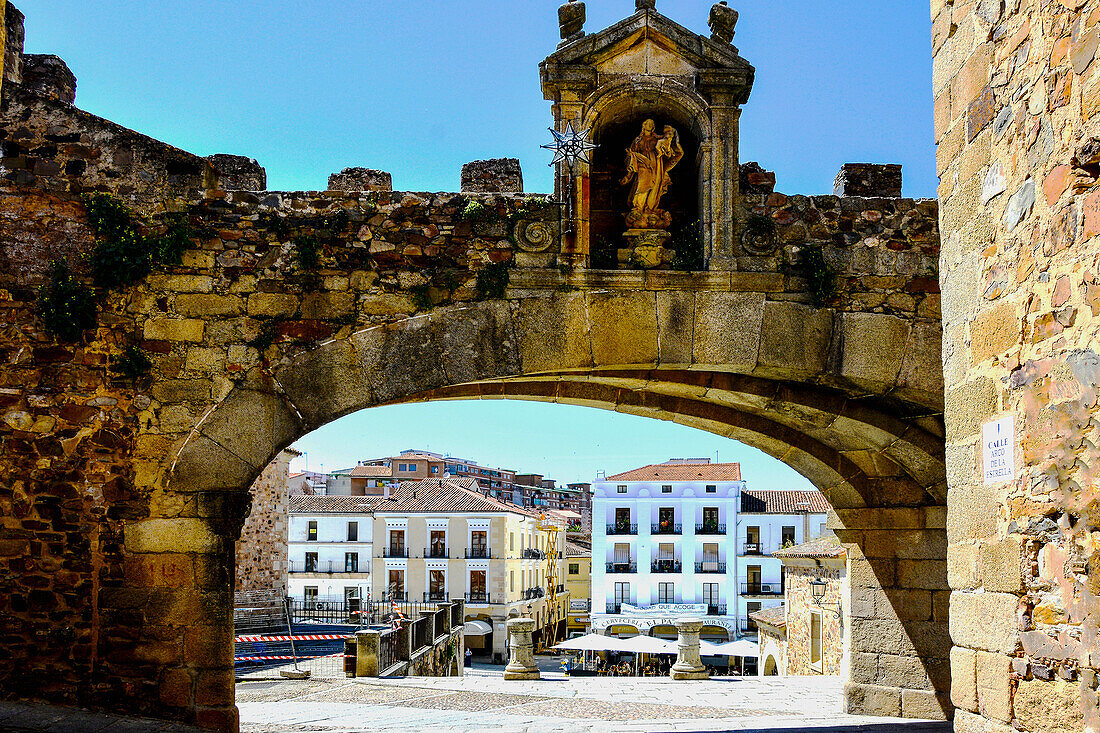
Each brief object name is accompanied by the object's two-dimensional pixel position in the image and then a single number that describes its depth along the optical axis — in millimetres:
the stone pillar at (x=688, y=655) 11508
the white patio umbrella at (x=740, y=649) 24734
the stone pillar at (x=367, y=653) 11453
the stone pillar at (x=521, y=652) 11453
